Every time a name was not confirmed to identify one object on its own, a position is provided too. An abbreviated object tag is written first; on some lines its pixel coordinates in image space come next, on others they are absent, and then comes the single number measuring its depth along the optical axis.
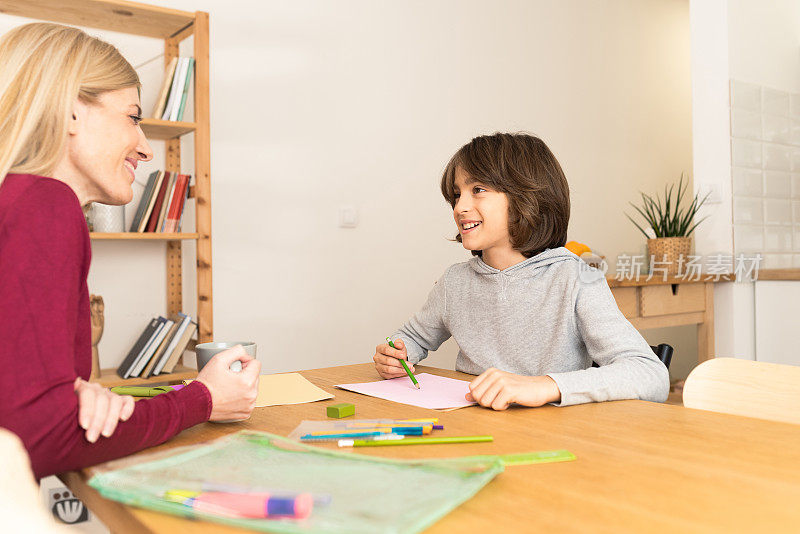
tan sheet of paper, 1.11
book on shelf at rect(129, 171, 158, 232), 2.30
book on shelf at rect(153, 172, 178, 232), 2.32
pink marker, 0.55
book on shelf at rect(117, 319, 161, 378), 2.29
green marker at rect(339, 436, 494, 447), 0.80
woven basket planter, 2.85
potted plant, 2.87
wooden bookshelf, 2.22
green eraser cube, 0.97
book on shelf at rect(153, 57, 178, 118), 2.33
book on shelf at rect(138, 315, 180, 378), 2.29
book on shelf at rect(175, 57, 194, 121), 2.36
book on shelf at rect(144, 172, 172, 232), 2.31
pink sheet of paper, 1.06
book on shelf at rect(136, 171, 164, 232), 2.28
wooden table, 0.56
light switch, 3.09
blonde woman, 0.69
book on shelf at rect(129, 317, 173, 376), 2.29
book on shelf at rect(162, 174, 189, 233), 2.35
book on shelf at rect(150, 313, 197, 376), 2.34
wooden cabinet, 2.65
